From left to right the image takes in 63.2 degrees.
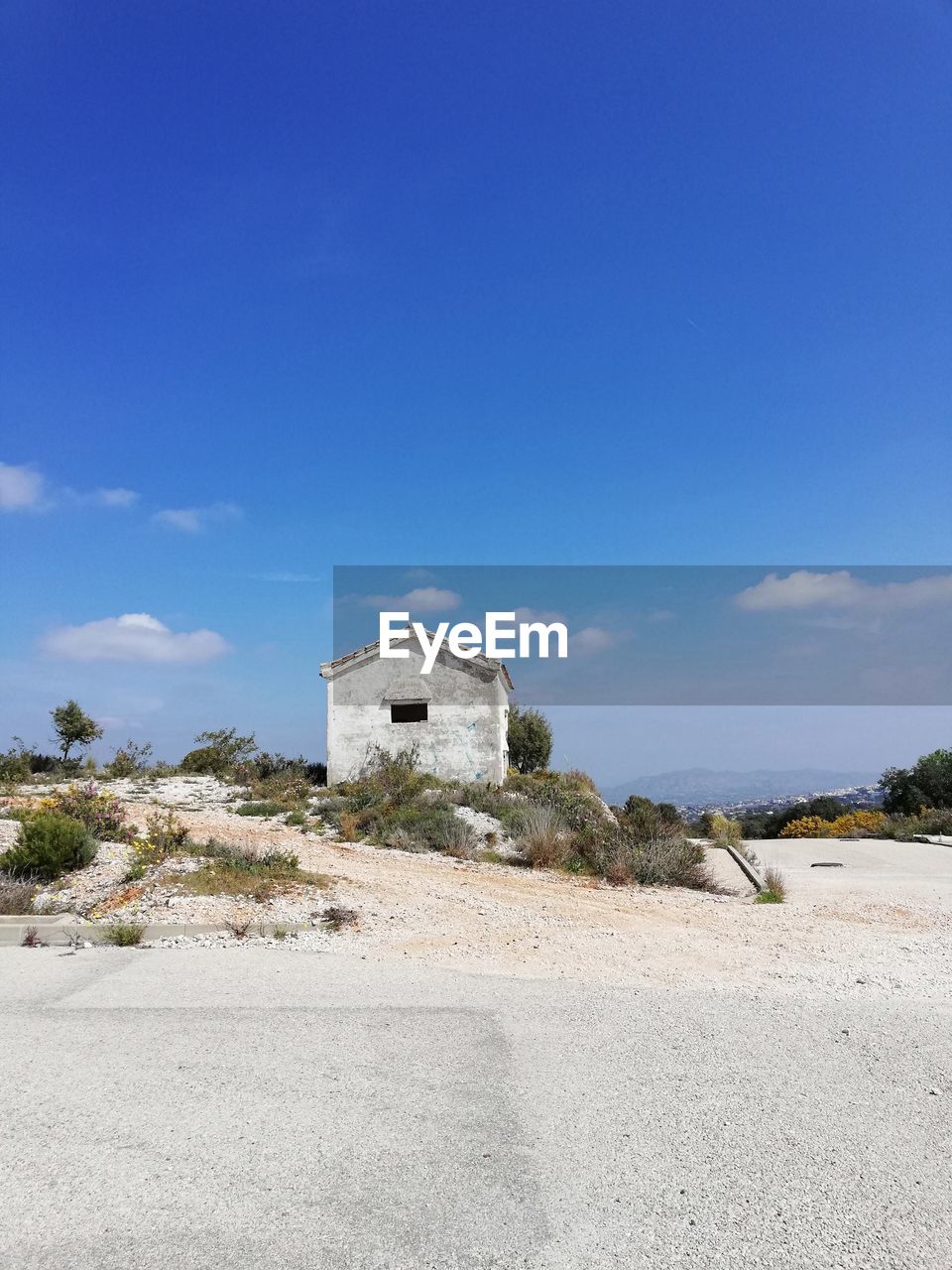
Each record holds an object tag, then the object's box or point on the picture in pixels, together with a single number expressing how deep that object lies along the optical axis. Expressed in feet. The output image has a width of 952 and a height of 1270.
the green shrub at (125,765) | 88.43
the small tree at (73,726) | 104.01
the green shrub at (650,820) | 50.39
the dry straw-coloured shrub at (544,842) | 45.88
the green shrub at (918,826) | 75.05
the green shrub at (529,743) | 123.85
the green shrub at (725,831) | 65.66
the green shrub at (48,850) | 34.17
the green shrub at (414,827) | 50.37
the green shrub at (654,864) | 41.91
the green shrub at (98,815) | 42.68
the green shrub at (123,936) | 26.55
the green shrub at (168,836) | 38.99
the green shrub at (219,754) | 90.02
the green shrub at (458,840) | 48.14
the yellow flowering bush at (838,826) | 87.86
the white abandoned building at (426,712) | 79.15
